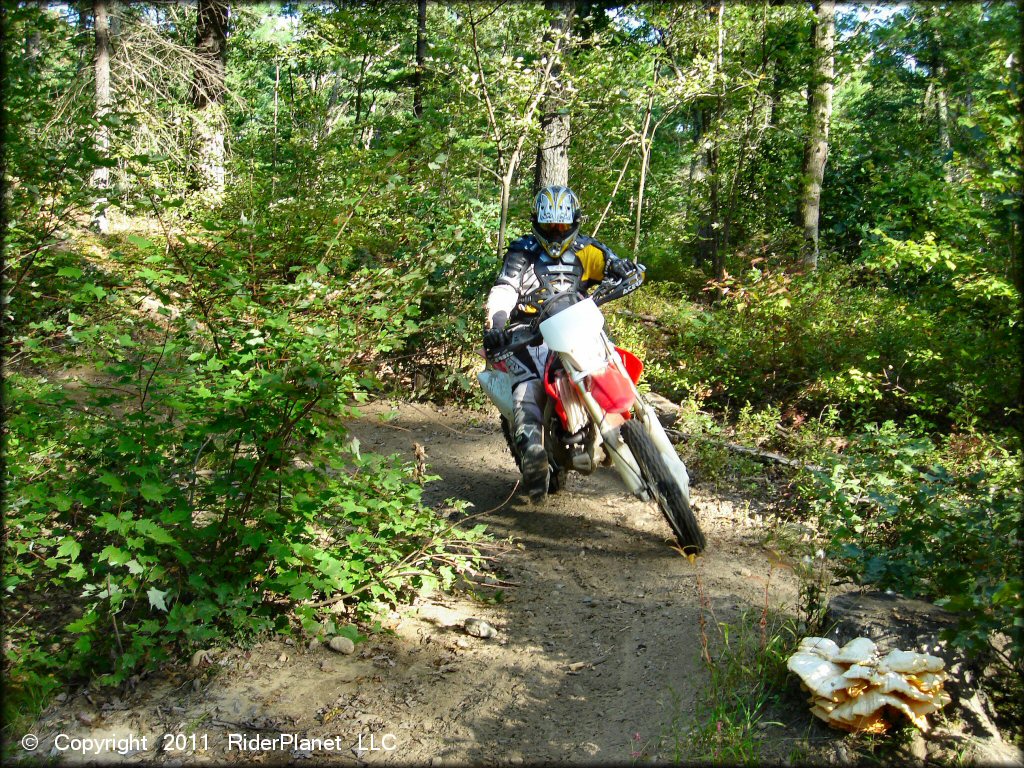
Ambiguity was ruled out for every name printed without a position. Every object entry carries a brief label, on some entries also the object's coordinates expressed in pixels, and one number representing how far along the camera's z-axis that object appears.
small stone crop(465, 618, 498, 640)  4.13
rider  5.46
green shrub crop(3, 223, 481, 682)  3.45
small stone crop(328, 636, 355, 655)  3.85
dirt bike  4.66
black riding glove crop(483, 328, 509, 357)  5.18
